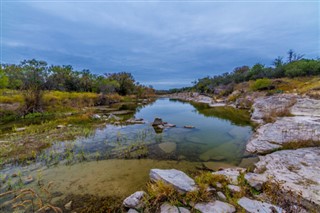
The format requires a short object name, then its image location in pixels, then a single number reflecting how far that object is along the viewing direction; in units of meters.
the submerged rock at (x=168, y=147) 6.34
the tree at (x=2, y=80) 20.26
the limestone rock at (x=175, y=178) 3.15
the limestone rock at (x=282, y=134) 5.86
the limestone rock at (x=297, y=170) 3.02
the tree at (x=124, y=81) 45.53
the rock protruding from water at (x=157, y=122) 10.85
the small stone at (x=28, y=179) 3.91
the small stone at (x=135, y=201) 2.92
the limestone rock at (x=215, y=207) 2.63
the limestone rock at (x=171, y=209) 2.65
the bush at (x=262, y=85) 25.63
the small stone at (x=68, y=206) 3.06
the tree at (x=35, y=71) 29.12
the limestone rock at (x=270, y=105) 11.66
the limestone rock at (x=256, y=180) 3.26
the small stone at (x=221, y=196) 2.96
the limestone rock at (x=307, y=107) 10.68
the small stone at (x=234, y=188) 3.17
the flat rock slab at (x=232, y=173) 3.59
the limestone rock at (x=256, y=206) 2.55
